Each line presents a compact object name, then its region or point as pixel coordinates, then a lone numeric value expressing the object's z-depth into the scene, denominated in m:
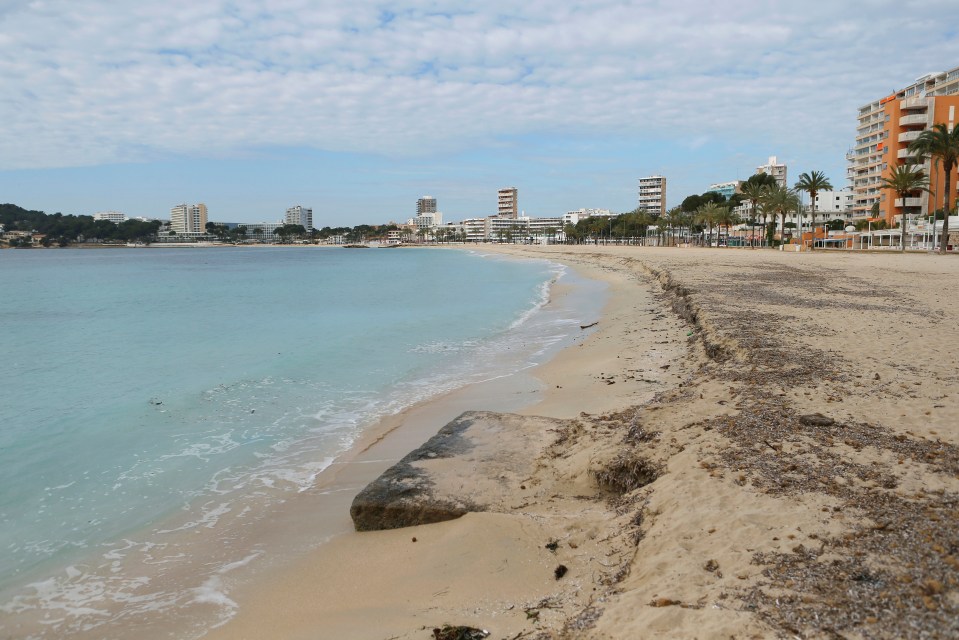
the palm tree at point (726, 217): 87.31
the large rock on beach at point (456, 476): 5.21
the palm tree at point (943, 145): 48.66
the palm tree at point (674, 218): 106.81
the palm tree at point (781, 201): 70.44
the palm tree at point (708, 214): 87.69
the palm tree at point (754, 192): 76.65
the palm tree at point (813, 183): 64.44
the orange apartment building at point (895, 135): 74.00
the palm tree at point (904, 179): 56.53
